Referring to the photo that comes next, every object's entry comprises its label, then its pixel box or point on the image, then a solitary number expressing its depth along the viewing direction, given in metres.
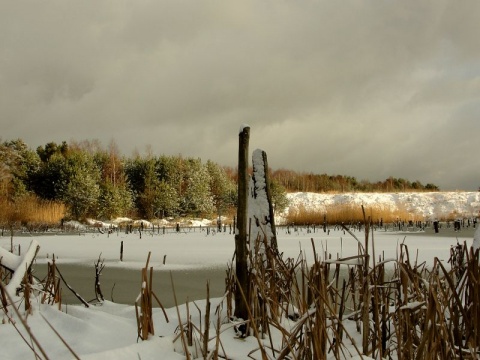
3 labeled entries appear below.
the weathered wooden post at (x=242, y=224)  3.09
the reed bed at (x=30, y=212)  22.45
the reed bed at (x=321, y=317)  1.77
